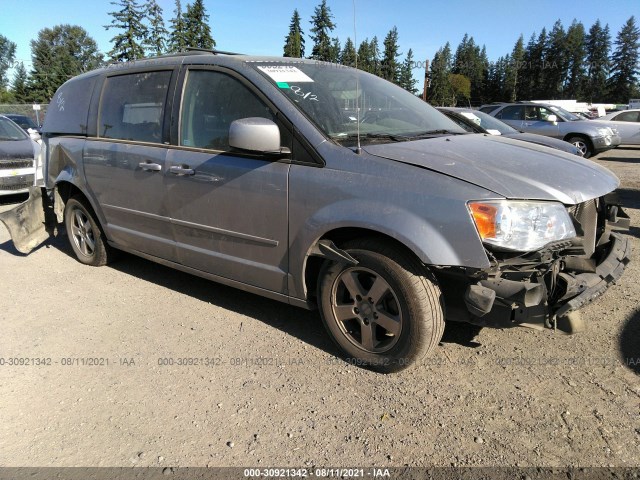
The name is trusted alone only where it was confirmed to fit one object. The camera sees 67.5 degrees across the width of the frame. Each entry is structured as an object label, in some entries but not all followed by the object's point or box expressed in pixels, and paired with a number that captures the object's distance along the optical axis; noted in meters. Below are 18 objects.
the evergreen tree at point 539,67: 101.25
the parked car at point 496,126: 7.83
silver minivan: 2.49
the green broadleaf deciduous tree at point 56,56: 63.31
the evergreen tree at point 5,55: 83.36
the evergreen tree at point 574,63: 100.75
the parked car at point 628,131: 16.55
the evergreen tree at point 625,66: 94.00
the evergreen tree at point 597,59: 98.56
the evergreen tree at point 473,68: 100.88
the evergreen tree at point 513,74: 98.38
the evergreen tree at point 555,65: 100.12
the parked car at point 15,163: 8.49
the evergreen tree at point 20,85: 65.06
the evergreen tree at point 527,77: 102.06
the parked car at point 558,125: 13.92
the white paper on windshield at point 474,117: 9.39
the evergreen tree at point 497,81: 101.32
